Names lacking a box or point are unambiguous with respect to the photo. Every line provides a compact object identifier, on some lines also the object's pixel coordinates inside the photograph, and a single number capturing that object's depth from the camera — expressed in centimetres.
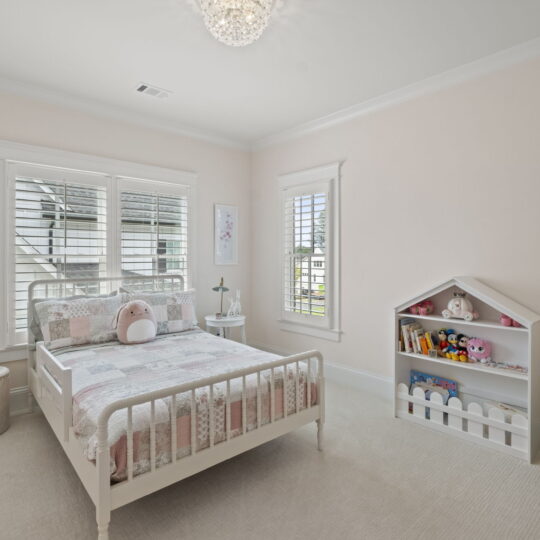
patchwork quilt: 170
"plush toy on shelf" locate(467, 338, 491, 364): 266
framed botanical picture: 436
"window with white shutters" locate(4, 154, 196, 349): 306
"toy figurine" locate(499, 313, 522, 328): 249
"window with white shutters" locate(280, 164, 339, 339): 377
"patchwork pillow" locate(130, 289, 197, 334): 337
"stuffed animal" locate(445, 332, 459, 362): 277
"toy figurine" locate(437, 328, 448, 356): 287
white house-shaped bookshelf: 237
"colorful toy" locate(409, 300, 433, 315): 295
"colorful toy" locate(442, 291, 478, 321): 267
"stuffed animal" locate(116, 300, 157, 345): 300
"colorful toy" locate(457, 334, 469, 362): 273
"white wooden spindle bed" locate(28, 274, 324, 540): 155
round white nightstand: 389
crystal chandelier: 185
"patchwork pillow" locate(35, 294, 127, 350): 285
